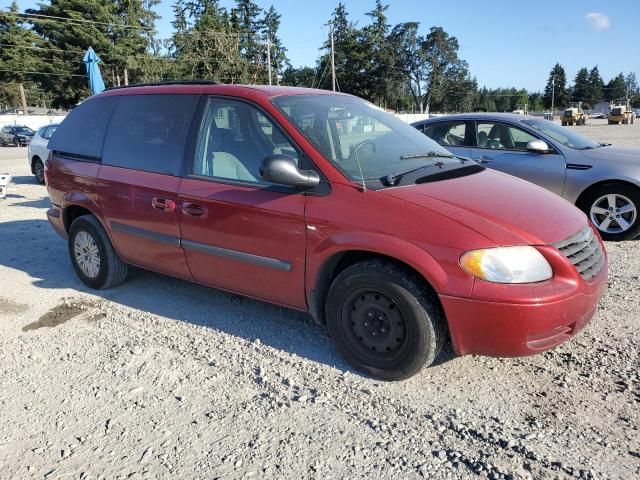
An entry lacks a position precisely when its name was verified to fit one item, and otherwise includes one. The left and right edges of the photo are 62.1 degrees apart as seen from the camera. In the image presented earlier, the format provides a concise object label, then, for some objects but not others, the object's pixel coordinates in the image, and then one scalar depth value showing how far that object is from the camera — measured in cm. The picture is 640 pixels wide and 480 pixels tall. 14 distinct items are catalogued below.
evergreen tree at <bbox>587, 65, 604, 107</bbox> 13125
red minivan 291
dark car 3622
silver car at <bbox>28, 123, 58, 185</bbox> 1290
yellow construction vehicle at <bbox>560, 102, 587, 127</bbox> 5909
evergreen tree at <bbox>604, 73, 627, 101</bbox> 13825
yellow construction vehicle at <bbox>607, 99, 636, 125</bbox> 5931
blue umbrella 1316
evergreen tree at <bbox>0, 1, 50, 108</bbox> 5641
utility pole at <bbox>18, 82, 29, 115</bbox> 5928
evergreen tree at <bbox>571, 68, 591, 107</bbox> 13012
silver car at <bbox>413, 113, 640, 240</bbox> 639
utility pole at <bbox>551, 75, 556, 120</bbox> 11629
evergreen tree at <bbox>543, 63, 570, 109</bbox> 11994
